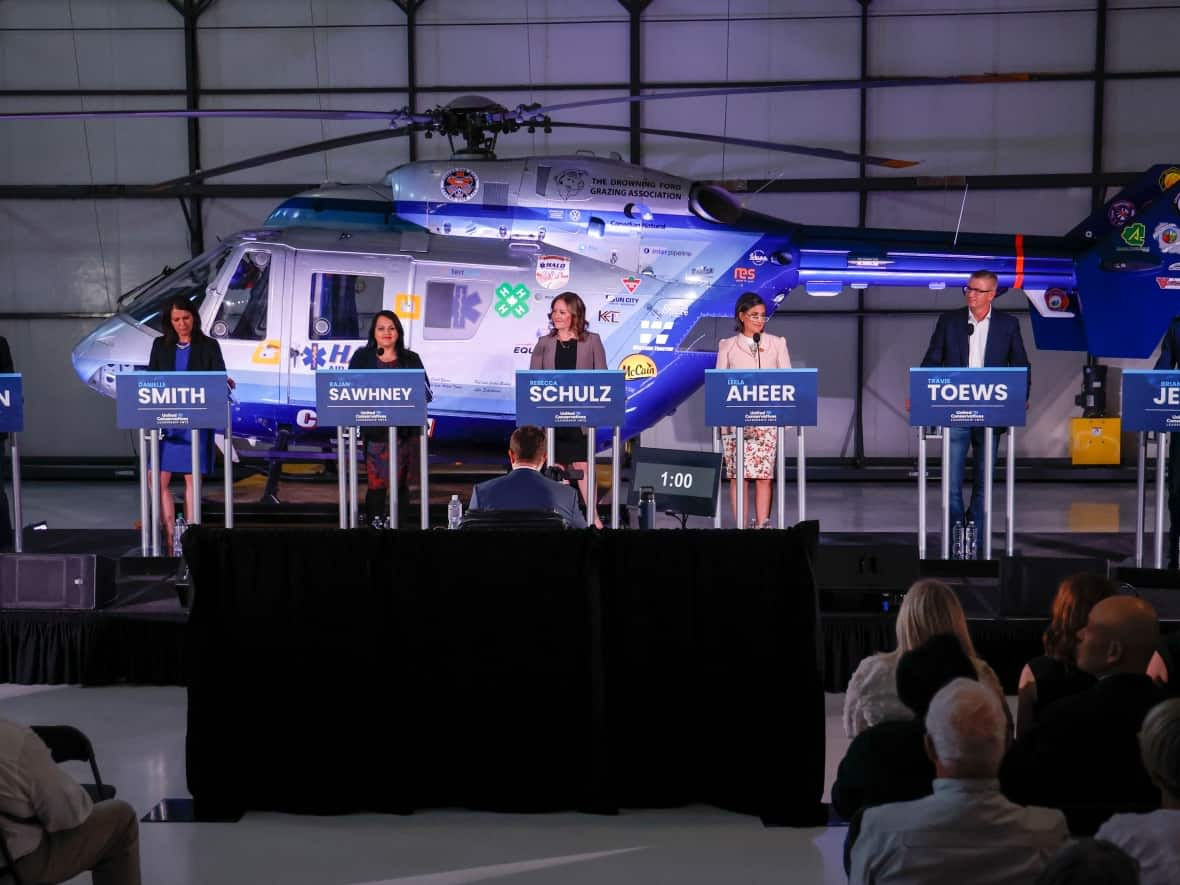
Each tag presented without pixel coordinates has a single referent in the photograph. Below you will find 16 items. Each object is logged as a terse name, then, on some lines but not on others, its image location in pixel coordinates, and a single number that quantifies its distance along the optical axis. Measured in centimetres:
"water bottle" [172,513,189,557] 852
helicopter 1095
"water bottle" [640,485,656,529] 785
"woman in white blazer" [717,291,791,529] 851
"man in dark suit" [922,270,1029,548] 818
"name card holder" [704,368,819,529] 768
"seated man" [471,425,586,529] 574
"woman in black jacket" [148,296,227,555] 839
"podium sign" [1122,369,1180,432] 749
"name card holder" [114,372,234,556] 777
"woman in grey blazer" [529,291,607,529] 844
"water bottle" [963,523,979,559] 827
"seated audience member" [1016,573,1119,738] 417
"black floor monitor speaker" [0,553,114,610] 694
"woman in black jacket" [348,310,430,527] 839
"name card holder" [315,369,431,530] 783
